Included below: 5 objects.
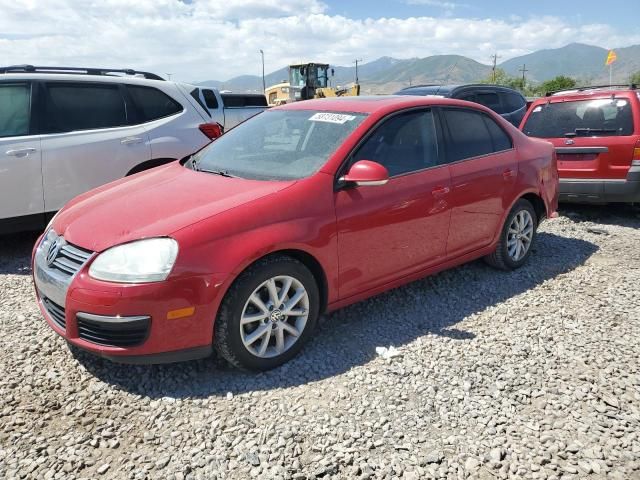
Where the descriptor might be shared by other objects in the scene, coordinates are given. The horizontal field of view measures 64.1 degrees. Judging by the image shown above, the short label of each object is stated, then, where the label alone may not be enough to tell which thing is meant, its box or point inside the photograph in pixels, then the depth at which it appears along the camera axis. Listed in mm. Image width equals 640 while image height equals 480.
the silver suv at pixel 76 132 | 5000
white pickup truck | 7071
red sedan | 2744
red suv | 6195
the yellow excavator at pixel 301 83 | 27541
